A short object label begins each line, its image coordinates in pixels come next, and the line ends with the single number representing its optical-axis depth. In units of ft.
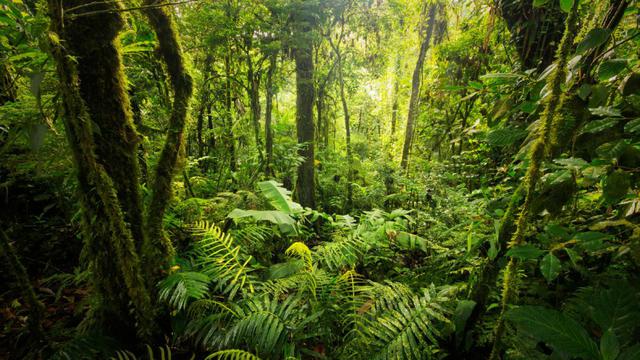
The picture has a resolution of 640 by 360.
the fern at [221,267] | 7.20
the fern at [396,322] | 5.55
